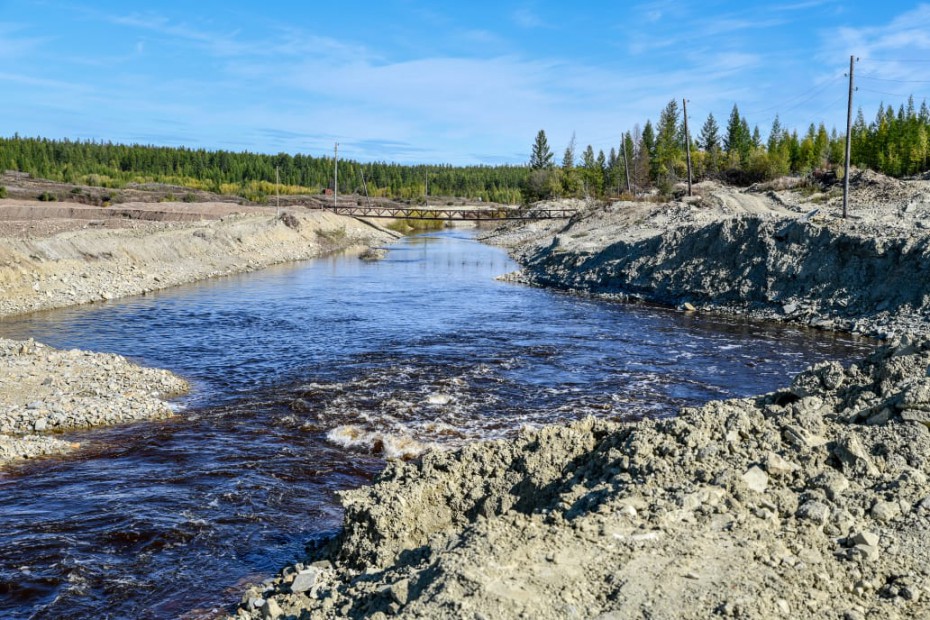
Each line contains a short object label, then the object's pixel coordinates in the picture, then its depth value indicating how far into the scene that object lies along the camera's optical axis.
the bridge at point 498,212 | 82.94
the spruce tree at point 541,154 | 127.44
